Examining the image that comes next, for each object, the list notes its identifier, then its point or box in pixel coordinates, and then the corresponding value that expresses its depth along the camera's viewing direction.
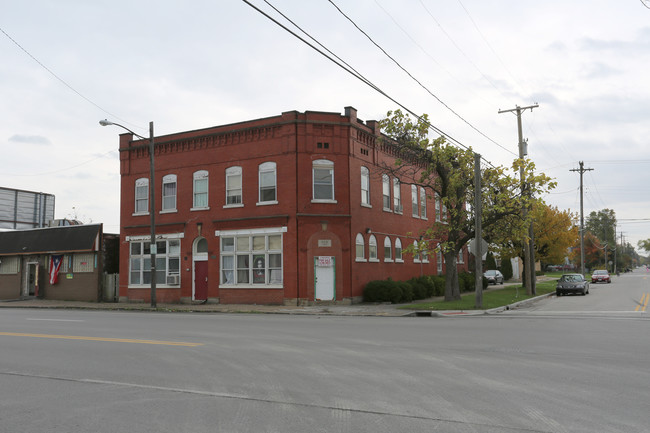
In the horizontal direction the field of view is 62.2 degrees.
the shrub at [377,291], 26.12
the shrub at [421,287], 28.38
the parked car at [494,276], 48.33
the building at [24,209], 49.56
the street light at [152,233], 25.94
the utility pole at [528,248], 32.03
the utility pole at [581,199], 54.91
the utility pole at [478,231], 22.78
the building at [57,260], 32.16
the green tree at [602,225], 119.56
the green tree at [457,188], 23.72
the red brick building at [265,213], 25.66
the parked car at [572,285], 34.22
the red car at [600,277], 56.03
